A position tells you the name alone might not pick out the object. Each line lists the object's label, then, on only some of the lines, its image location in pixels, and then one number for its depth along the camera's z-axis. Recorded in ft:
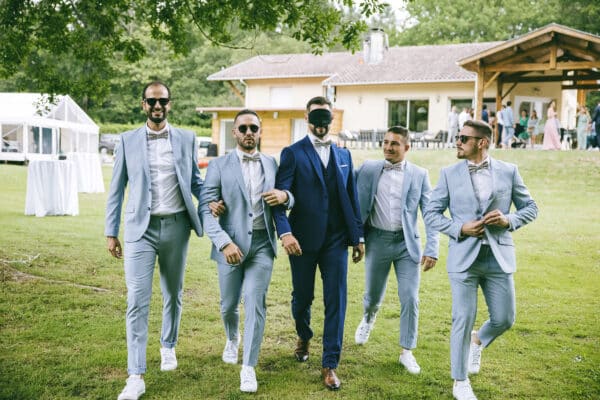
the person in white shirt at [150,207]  15.00
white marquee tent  90.94
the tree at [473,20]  150.71
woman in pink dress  76.79
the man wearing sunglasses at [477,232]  14.74
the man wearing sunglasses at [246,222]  15.37
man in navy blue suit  15.69
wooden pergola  75.05
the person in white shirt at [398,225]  17.26
